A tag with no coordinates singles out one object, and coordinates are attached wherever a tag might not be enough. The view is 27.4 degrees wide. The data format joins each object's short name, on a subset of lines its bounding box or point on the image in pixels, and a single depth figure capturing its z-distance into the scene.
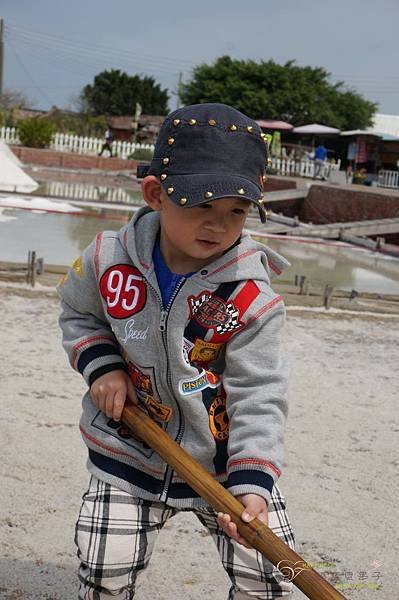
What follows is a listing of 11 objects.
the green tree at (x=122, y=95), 56.66
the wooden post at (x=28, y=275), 5.96
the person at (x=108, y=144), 30.03
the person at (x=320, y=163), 25.47
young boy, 1.63
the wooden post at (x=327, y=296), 6.11
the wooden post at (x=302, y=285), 6.58
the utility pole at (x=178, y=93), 51.56
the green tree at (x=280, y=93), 46.00
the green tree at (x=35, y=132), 28.09
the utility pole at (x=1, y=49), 40.44
